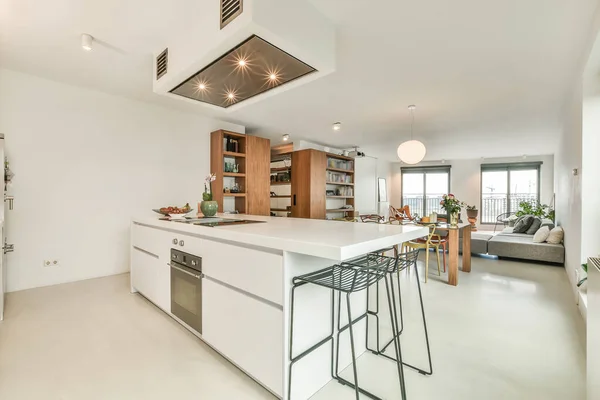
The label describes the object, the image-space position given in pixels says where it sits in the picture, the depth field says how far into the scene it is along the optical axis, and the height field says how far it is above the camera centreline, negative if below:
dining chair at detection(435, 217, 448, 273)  5.14 -0.61
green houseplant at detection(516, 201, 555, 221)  8.09 -0.27
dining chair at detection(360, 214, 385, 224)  5.57 -0.37
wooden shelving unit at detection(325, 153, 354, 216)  7.26 +0.43
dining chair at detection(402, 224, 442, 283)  3.99 -0.64
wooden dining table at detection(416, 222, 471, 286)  3.67 -0.68
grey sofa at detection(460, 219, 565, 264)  4.78 -0.86
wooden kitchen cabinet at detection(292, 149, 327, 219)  6.42 +0.36
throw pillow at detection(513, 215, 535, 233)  6.45 -0.56
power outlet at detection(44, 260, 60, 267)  3.49 -0.79
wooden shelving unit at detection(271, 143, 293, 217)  7.02 +0.40
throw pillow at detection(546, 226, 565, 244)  4.84 -0.62
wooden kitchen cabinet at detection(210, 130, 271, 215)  4.85 +0.50
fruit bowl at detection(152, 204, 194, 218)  2.75 -0.13
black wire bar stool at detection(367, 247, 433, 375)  1.62 -0.38
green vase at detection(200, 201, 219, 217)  2.92 -0.09
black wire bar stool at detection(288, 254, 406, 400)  1.45 -0.44
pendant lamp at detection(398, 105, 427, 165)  4.37 +0.75
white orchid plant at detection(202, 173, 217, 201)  3.04 +0.03
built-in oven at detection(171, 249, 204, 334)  2.12 -0.70
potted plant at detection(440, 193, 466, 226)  4.05 -0.11
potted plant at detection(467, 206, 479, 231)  9.04 -0.46
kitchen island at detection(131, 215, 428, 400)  1.49 -0.56
